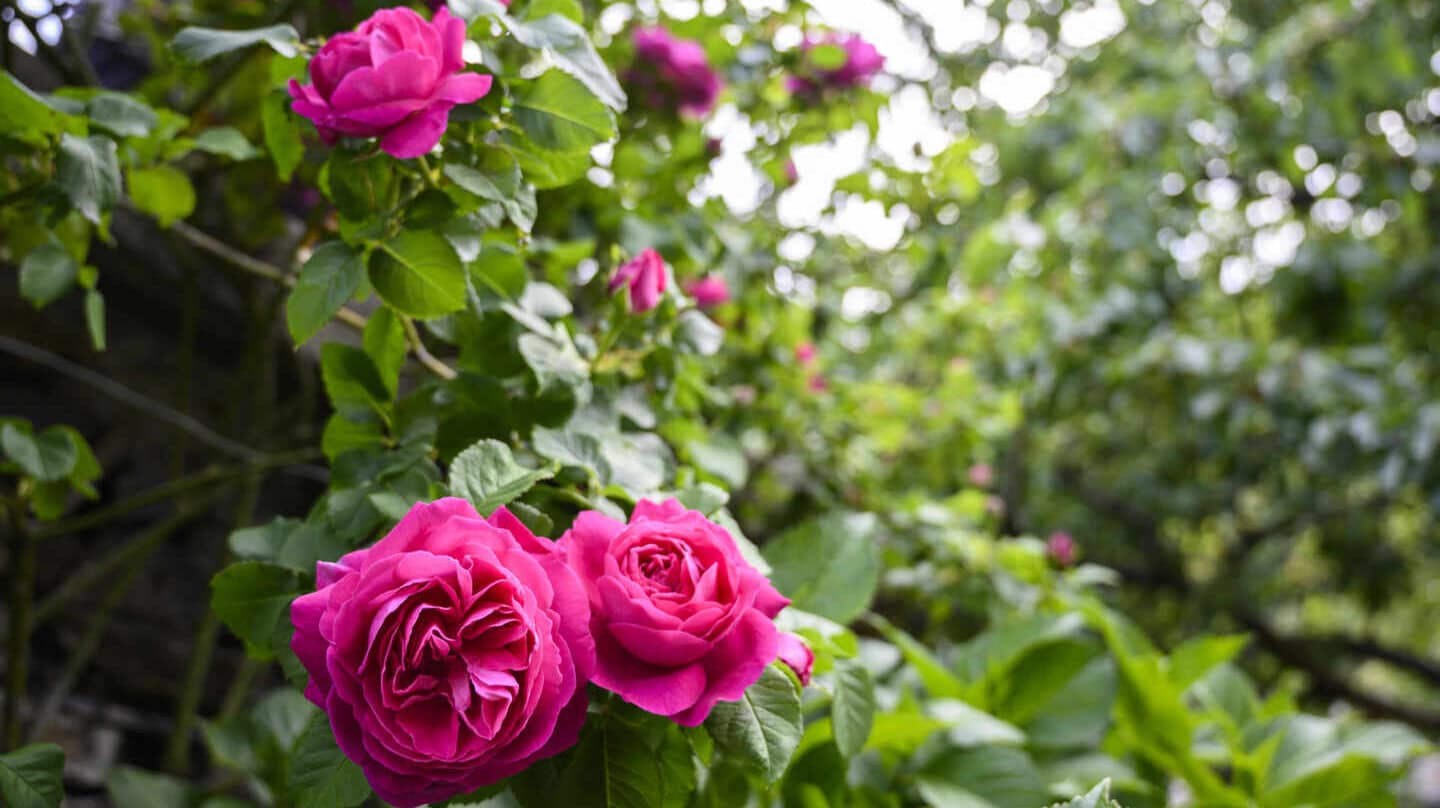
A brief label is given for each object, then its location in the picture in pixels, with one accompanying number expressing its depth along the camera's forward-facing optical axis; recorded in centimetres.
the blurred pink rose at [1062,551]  147
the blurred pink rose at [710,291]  124
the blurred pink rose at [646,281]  73
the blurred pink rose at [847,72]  131
